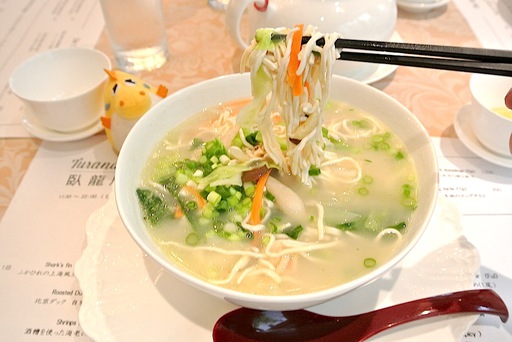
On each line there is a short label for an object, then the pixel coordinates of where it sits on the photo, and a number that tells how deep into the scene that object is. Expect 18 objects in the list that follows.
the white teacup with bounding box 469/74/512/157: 0.37
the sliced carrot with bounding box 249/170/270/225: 0.30
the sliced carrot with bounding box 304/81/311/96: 0.29
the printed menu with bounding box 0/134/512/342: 0.30
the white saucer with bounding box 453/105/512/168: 0.38
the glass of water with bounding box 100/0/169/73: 0.46
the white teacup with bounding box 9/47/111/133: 0.40
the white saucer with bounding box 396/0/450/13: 0.56
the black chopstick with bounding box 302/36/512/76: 0.27
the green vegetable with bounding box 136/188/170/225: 0.30
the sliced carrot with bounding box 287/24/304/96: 0.27
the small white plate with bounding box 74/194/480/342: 0.27
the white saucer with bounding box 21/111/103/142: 0.41
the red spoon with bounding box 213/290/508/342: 0.26
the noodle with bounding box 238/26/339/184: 0.28
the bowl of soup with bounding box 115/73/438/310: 0.27
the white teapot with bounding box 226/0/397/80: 0.42
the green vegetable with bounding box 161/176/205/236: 0.30
